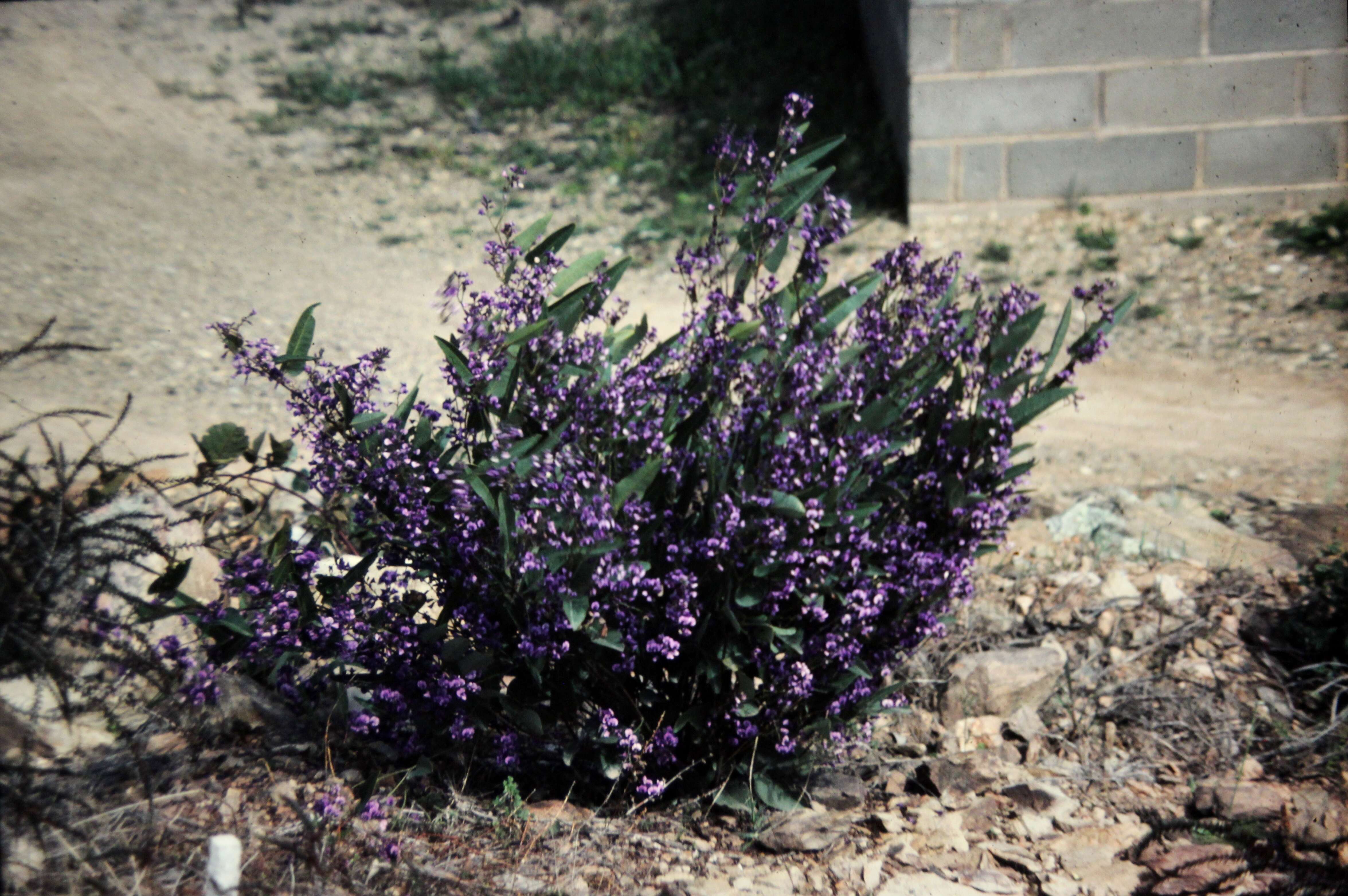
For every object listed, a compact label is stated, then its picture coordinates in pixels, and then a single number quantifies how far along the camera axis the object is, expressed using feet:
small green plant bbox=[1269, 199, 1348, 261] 21.36
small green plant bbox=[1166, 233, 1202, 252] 22.17
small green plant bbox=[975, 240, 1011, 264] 22.31
